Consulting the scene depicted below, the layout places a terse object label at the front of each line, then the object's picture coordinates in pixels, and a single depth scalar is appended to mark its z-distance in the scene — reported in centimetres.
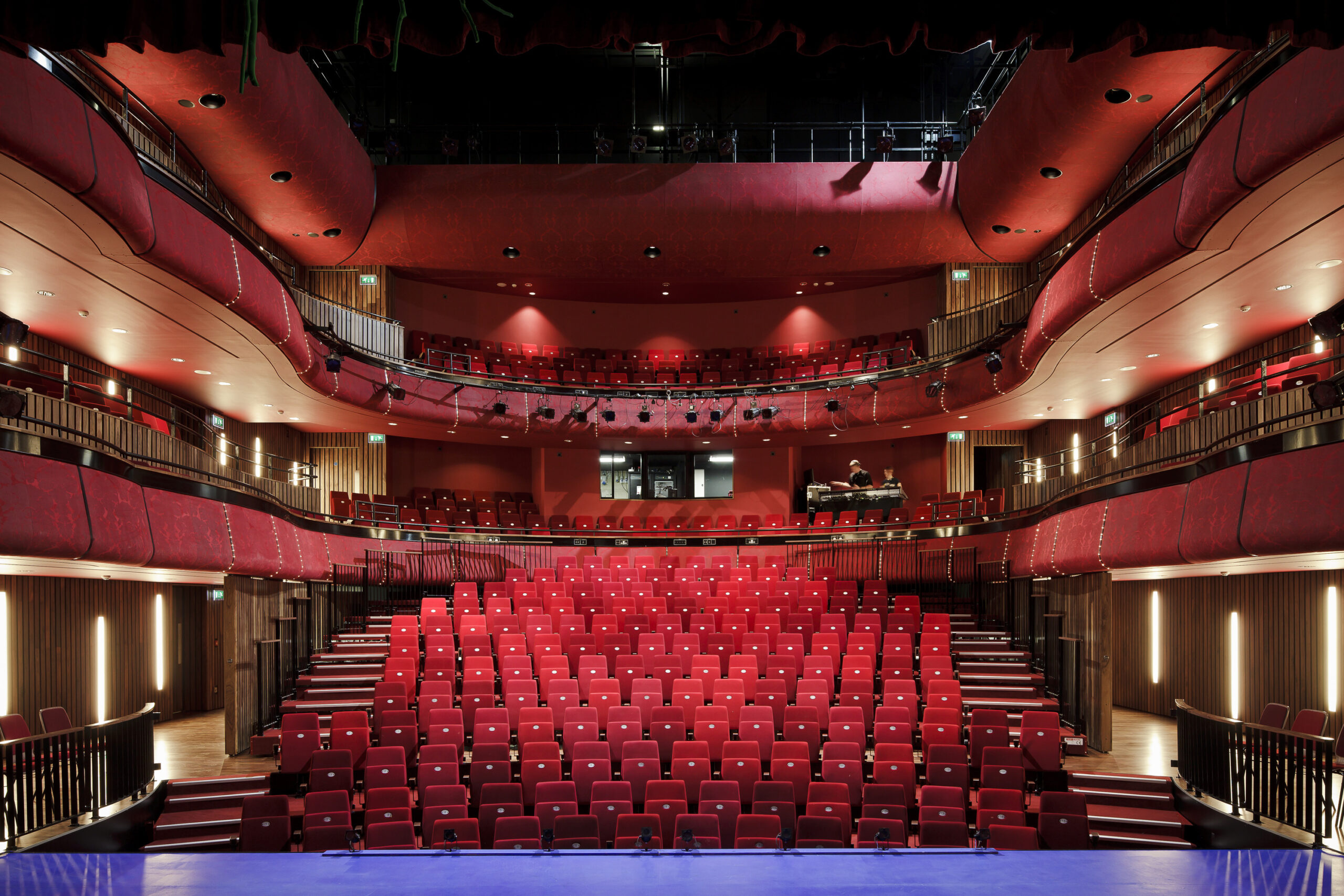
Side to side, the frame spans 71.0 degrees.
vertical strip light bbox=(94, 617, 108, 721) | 959
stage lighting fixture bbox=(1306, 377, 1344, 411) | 530
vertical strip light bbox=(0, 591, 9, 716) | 812
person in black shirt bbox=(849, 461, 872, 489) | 1511
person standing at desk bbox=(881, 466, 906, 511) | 1480
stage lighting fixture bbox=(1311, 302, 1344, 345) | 581
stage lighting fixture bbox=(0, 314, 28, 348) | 607
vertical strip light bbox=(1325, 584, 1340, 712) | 793
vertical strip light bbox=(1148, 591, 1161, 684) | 1098
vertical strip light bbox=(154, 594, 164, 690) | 1087
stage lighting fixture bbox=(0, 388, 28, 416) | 542
